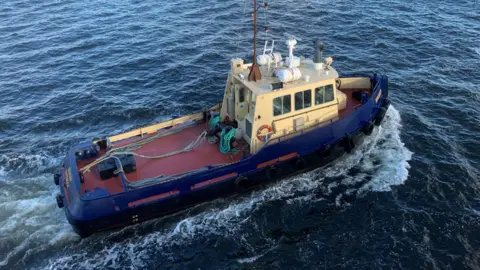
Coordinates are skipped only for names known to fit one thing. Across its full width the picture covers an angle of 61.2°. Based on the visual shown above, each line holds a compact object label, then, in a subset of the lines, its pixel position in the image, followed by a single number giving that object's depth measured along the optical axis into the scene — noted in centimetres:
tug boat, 1187
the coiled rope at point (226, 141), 1323
